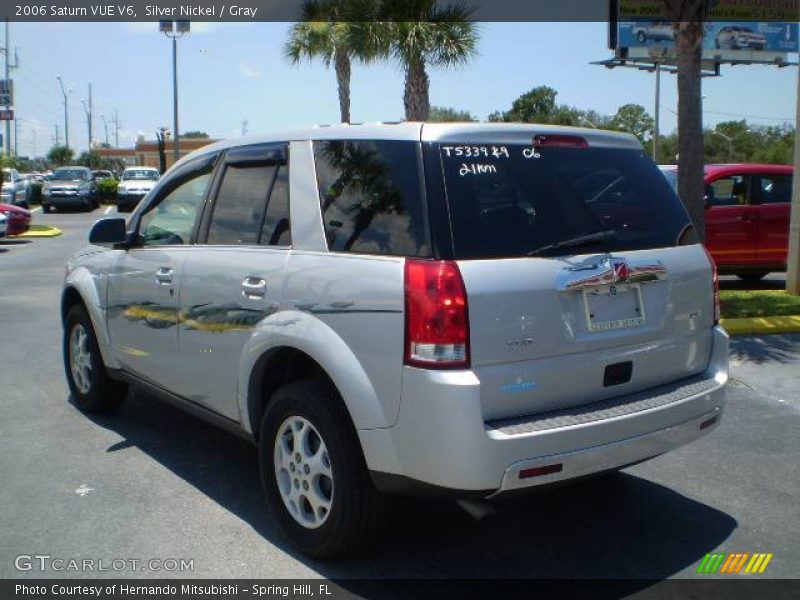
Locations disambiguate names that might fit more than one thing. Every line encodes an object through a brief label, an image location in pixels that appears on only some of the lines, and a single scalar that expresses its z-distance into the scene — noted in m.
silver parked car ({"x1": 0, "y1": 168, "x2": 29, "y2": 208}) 26.56
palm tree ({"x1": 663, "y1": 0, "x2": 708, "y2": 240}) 9.77
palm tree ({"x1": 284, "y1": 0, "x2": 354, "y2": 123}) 22.08
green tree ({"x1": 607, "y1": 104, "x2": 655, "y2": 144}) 68.31
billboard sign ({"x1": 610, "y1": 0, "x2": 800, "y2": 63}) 43.50
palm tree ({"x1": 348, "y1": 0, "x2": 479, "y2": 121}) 17.91
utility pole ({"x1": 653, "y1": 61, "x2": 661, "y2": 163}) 44.41
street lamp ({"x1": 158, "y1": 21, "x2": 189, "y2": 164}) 30.85
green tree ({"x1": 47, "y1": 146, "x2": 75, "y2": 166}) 78.94
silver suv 3.33
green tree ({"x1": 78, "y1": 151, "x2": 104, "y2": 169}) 76.75
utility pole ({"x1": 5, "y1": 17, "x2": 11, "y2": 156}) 50.51
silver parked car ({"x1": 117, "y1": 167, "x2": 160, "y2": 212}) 31.42
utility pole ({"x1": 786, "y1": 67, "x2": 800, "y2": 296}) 10.48
